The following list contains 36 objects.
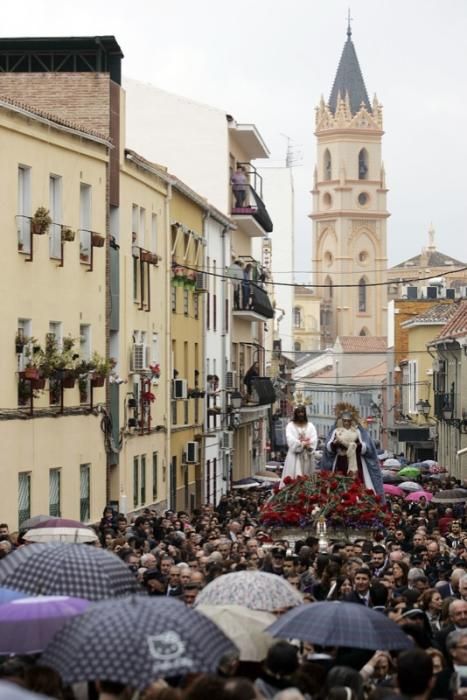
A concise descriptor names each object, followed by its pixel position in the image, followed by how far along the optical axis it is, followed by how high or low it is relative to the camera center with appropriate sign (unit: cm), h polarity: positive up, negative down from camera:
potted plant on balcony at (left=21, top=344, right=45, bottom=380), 2917 +93
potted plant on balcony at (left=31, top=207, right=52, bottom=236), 2927 +304
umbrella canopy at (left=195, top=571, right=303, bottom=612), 1248 -115
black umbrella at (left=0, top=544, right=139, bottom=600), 1209 -99
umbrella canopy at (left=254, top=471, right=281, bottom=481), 5578 -172
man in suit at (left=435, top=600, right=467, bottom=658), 1338 -139
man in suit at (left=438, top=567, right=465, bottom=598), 1666 -150
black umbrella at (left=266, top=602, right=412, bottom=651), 1127 -124
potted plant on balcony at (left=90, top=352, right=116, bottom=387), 3240 +86
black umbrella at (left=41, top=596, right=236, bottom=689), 890 -108
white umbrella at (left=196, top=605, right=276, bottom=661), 1131 -126
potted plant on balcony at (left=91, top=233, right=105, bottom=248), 3369 +317
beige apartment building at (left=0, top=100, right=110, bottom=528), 2914 +190
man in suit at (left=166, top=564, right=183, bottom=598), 1673 -146
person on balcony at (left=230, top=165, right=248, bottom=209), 5994 +733
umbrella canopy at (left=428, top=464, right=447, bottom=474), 6041 -162
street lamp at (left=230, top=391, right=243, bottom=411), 5481 +55
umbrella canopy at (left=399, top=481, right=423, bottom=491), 4362 -156
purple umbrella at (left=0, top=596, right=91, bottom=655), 1091 -118
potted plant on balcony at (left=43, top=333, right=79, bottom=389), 3002 +93
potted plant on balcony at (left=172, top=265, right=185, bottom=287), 4403 +335
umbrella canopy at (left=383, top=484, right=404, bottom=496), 3912 -149
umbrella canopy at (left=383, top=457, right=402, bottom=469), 5997 -144
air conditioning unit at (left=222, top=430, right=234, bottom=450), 5466 -60
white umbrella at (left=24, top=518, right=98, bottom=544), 2136 -128
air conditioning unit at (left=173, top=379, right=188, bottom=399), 4353 +71
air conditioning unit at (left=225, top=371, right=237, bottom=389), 5562 +116
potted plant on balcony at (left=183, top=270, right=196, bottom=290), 4575 +338
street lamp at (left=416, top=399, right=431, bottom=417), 7562 +46
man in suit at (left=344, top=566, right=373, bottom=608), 1515 -136
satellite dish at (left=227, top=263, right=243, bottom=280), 5471 +429
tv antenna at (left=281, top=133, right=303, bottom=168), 12462 +1701
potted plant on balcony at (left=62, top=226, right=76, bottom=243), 3145 +306
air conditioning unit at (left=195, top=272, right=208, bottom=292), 4803 +349
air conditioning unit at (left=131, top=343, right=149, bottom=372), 3853 +126
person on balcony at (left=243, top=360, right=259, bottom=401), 6038 +123
